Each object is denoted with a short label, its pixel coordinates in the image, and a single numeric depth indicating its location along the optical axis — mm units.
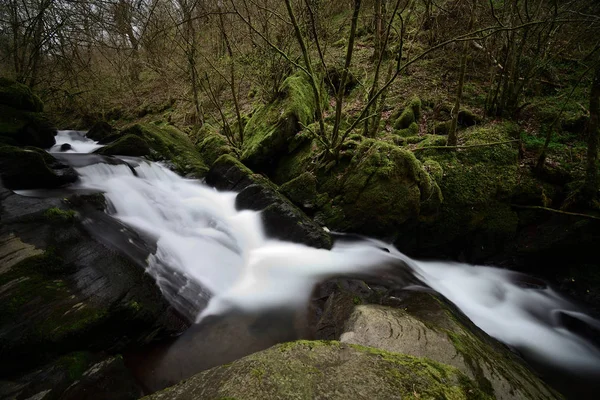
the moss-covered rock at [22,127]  7070
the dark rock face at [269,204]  5480
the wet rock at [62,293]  2395
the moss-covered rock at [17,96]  7184
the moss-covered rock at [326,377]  1378
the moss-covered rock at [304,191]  6355
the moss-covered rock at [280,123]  7617
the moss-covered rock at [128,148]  8438
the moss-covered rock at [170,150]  9047
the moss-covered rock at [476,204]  5723
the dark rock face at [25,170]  4508
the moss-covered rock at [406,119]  7957
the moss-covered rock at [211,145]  9961
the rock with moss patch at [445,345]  2312
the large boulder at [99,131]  13523
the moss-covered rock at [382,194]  5504
